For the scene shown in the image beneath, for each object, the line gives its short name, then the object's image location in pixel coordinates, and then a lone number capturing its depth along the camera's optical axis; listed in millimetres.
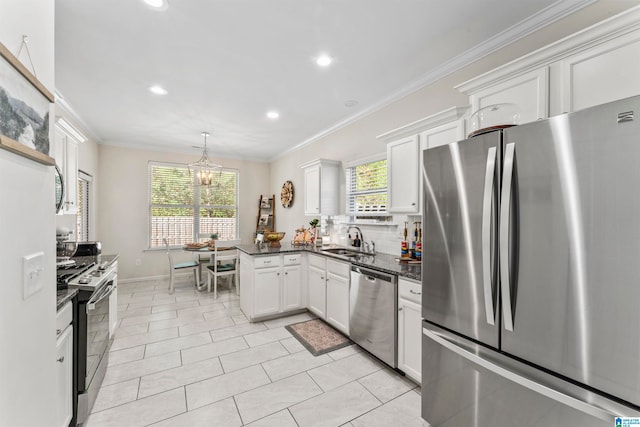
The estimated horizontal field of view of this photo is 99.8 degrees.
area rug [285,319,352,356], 2889
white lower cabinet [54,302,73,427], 1492
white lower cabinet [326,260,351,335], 3037
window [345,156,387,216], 3461
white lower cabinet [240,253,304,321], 3516
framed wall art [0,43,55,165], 782
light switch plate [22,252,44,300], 886
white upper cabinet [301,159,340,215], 4215
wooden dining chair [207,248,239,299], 4669
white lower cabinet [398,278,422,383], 2158
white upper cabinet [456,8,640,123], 1361
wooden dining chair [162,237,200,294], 4812
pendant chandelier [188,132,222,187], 4836
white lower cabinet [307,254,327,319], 3449
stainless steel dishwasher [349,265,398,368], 2395
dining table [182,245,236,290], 4793
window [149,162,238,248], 5812
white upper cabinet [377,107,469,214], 2232
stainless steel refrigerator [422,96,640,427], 1044
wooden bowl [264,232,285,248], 4488
